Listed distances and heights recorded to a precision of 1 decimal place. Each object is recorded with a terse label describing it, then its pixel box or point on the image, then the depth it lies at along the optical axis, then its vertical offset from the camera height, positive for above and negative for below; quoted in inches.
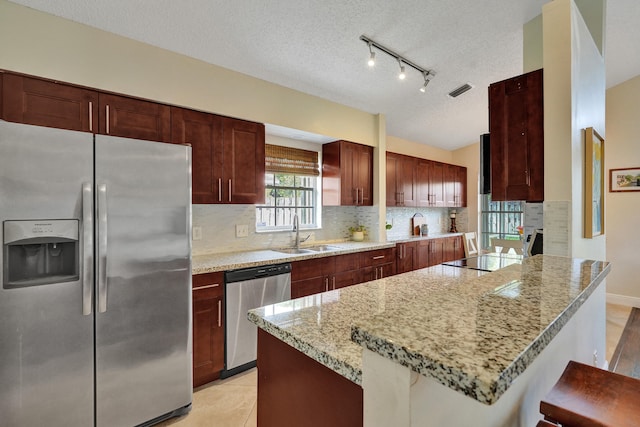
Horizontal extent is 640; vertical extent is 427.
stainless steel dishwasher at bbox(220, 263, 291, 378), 95.8 -29.2
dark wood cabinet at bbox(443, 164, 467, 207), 226.7 +21.0
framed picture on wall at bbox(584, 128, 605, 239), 83.7 +7.9
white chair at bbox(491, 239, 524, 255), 144.5 -15.1
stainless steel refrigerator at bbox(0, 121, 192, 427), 58.5 -13.8
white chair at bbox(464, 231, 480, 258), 222.8 -23.7
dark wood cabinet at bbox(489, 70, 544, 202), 81.7 +20.9
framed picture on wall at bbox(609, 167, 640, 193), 167.2 +17.7
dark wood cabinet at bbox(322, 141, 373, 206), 147.2 +19.7
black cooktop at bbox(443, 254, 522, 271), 77.0 -13.6
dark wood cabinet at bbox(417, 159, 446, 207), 202.4 +20.7
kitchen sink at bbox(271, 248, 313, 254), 127.6 -15.9
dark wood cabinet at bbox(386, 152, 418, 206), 180.9 +20.5
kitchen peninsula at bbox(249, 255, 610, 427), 19.2 -12.9
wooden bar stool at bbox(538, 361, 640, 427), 35.8 -23.9
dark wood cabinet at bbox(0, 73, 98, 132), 71.6 +28.0
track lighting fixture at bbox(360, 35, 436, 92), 102.8 +58.7
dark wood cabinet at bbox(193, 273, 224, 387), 89.9 -34.2
